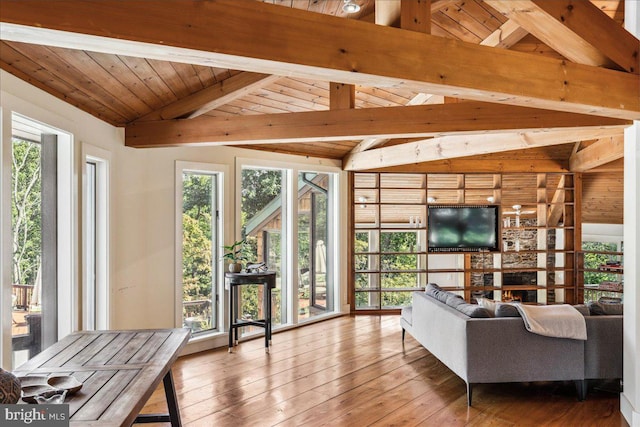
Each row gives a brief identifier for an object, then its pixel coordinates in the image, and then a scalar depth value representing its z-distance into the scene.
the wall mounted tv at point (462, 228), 7.41
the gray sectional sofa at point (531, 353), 3.85
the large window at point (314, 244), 6.78
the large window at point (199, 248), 5.27
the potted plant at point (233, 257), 5.32
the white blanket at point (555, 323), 3.81
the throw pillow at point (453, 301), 4.39
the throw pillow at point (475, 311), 3.96
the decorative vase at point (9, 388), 1.72
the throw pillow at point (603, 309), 4.07
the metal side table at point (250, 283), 5.27
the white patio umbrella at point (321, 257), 7.08
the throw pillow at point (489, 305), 4.08
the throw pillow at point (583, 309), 4.05
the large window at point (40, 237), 3.10
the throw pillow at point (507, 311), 3.96
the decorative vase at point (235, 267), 5.33
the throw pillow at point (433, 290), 4.92
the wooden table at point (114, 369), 1.88
